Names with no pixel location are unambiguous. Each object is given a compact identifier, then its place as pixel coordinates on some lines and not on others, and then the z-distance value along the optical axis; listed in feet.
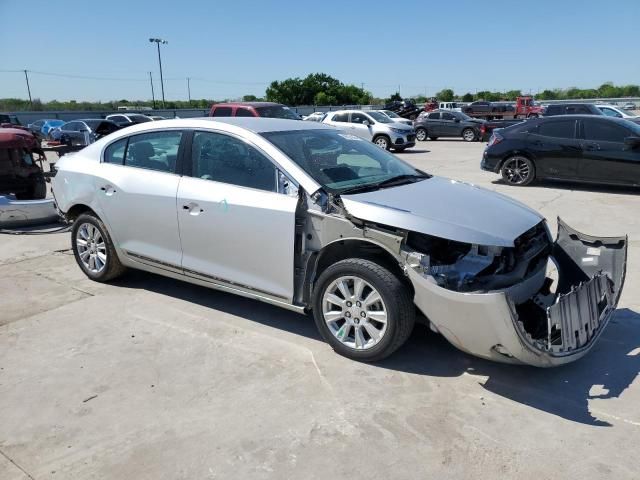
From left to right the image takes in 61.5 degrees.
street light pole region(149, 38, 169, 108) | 190.08
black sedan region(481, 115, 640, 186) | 32.91
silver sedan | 11.25
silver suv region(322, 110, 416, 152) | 65.67
